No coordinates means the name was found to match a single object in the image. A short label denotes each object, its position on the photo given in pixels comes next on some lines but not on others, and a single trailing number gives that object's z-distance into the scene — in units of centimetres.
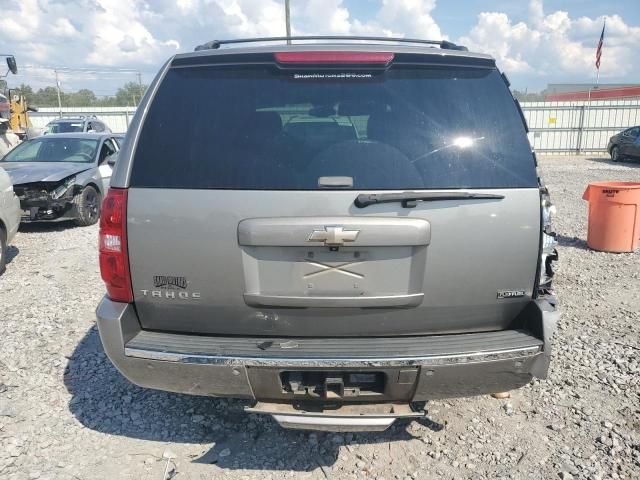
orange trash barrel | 688
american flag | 3003
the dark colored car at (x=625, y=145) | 1988
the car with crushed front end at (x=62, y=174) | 827
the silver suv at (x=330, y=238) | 225
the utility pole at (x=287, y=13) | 1800
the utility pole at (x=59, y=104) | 2883
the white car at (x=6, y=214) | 636
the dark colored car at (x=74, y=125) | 1901
